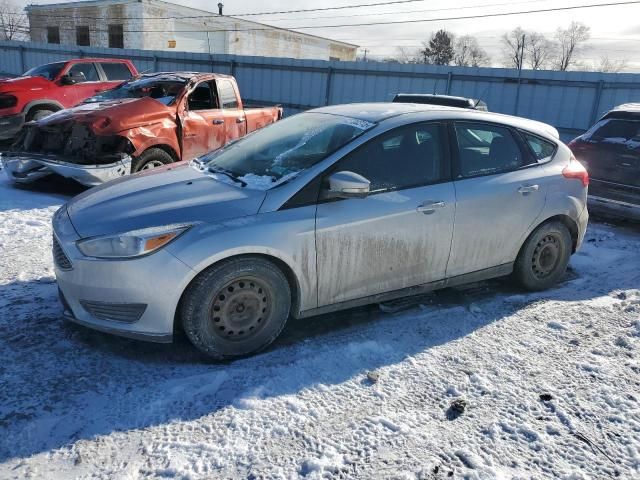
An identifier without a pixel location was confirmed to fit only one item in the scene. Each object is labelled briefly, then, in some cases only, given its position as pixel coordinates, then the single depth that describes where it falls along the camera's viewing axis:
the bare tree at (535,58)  68.81
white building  36.19
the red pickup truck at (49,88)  10.35
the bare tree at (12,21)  58.62
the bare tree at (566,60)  68.00
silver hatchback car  3.19
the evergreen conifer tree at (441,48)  65.12
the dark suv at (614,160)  6.77
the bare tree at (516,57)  61.35
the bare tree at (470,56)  67.94
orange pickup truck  6.90
